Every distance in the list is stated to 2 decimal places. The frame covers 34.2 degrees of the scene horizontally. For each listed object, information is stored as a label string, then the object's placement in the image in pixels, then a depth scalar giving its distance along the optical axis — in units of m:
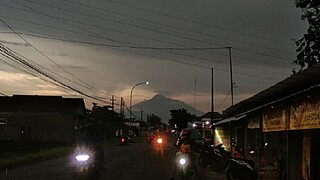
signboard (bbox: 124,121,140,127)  108.77
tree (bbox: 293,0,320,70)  24.91
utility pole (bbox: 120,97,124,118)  82.56
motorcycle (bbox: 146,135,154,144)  76.19
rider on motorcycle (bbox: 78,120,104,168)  15.81
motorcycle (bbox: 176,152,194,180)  16.83
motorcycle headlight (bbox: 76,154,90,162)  15.36
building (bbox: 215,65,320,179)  12.02
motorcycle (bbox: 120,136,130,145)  61.81
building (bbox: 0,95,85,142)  63.62
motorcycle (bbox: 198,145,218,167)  24.80
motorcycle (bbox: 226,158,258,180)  17.19
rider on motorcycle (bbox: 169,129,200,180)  17.11
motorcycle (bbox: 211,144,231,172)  22.50
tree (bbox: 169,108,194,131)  129.57
